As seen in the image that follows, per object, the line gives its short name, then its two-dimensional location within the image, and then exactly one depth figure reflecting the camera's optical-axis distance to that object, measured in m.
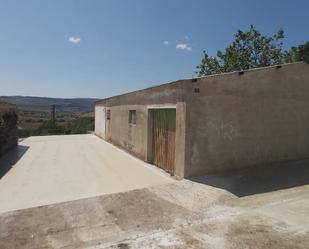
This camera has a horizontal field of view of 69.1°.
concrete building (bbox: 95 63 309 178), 6.43
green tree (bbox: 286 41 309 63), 8.08
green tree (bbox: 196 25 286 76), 18.50
